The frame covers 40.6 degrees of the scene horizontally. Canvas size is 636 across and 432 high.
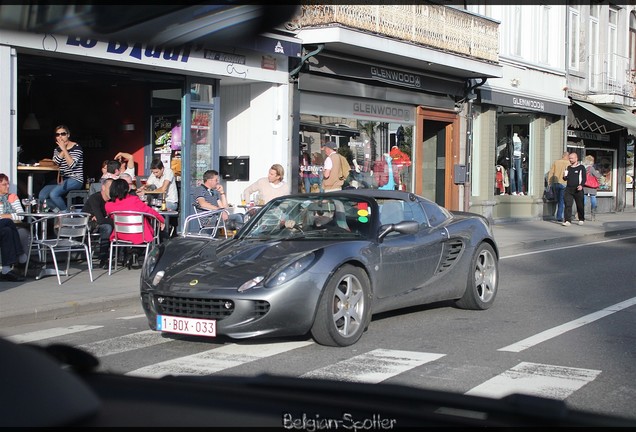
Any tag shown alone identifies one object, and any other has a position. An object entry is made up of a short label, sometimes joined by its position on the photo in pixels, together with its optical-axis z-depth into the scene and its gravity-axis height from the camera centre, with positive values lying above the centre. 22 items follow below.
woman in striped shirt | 14.40 +0.10
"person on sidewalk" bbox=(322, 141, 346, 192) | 18.23 +0.15
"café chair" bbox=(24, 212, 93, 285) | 11.48 -0.78
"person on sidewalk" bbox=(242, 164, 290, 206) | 14.61 -0.17
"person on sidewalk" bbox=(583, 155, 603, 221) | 25.79 -0.30
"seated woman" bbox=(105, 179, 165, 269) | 12.41 -0.40
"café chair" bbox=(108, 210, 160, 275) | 12.16 -0.73
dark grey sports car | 7.02 -0.82
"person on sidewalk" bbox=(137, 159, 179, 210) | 15.46 -0.14
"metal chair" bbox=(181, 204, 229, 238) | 13.62 -0.74
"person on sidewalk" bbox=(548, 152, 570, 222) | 24.69 -0.03
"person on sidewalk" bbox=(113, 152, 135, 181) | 16.55 +0.28
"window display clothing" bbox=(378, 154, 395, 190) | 20.62 +0.10
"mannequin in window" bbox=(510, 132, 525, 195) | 25.86 +0.29
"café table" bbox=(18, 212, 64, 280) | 11.77 -0.75
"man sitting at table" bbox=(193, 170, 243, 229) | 14.39 -0.31
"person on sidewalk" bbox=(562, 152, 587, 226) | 22.80 -0.19
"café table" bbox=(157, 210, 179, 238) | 14.06 -0.62
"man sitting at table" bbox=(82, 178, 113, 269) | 12.94 -0.60
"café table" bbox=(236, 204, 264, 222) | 14.11 -0.49
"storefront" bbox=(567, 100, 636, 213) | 28.20 +1.24
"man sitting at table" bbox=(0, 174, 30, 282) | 11.11 -0.87
